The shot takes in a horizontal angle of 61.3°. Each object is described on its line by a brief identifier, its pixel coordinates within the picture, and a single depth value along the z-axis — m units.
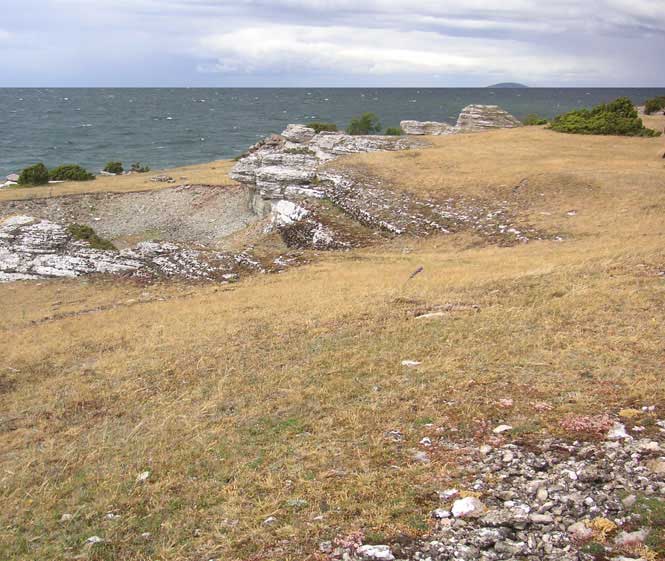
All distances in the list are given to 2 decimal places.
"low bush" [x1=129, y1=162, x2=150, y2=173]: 67.93
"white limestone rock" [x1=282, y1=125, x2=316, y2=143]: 66.38
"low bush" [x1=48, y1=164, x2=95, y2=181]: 58.12
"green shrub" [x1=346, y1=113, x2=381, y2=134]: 75.56
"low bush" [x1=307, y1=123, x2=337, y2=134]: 70.04
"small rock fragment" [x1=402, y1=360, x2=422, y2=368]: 13.73
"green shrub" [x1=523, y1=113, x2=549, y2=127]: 66.75
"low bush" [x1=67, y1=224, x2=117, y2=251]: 33.69
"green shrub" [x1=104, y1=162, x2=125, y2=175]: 67.75
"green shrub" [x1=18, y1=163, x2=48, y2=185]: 54.53
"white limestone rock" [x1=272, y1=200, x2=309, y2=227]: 36.22
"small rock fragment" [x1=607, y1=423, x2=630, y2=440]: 9.15
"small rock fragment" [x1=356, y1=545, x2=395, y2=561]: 6.85
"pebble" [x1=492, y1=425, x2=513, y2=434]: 9.89
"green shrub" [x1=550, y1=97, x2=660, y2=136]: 51.41
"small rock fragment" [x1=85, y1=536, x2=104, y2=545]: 8.17
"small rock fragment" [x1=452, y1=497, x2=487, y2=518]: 7.50
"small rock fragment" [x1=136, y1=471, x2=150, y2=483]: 9.84
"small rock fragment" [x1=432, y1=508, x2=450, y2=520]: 7.57
